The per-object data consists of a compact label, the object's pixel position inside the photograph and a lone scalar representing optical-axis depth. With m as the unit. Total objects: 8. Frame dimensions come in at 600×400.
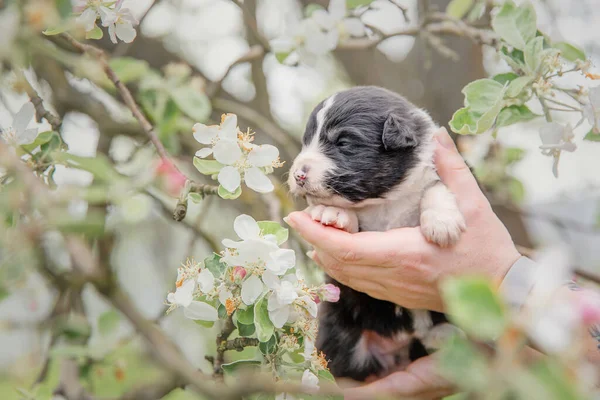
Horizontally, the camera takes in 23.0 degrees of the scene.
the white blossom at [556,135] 1.01
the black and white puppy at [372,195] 1.05
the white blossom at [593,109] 1.00
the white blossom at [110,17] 0.97
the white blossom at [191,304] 0.93
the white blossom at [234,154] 0.95
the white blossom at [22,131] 0.96
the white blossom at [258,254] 0.92
